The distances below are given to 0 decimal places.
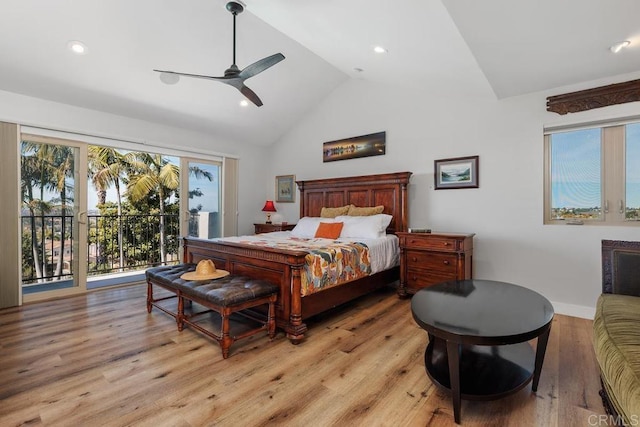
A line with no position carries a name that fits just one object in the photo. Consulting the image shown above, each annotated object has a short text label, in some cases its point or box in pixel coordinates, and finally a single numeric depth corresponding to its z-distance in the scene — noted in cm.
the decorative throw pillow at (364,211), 435
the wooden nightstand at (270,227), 540
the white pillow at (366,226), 389
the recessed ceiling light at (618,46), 236
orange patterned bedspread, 270
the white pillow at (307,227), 434
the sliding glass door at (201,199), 508
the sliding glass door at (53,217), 378
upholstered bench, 231
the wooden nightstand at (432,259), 337
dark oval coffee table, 154
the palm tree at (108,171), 583
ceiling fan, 264
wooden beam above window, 285
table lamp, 580
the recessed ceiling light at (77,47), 304
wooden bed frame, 258
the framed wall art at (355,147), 462
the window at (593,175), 300
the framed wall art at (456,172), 376
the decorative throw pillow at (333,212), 466
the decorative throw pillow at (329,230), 404
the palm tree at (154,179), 622
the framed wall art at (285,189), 584
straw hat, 271
